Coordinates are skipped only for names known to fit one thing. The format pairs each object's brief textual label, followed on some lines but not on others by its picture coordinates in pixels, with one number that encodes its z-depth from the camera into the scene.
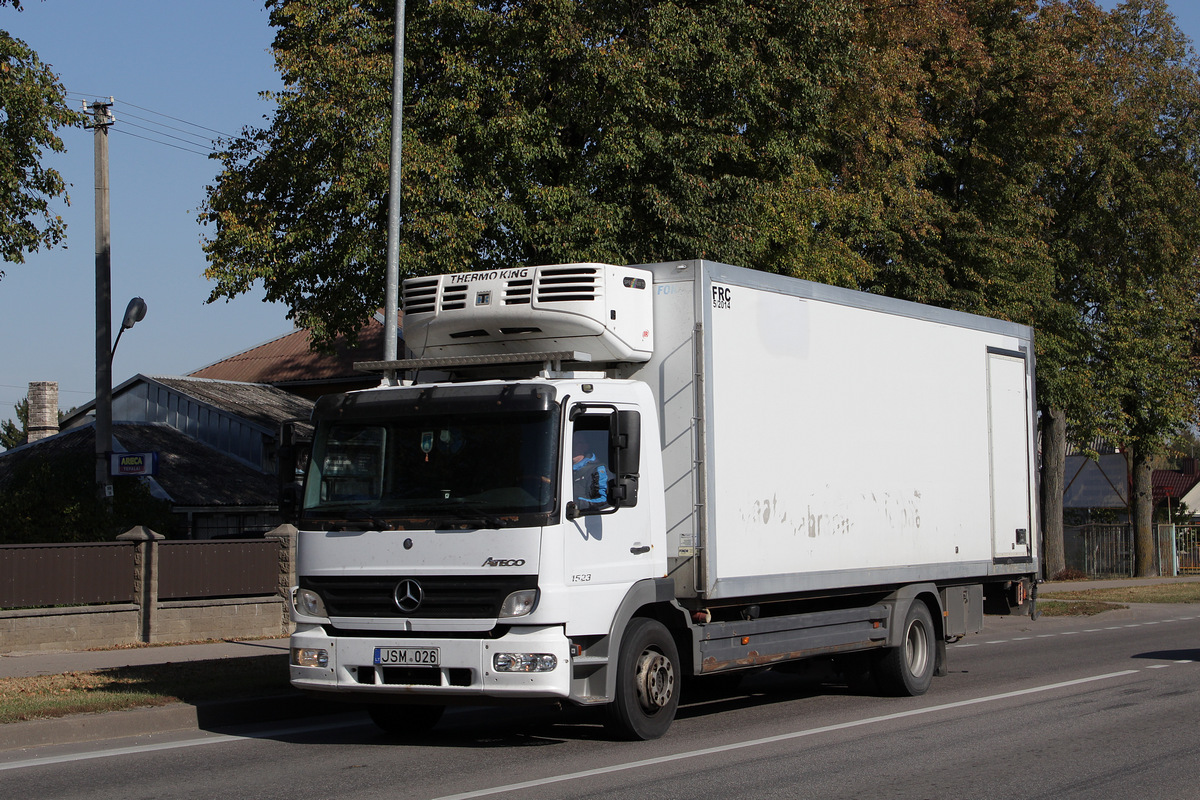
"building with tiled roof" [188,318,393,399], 46.03
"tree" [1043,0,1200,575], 31.06
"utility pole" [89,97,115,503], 21.64
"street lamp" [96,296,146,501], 21.59
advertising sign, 22.09
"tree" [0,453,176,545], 21.20
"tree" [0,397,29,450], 85.44
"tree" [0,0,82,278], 15.71
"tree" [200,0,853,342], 18.14
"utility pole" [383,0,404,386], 16.05
